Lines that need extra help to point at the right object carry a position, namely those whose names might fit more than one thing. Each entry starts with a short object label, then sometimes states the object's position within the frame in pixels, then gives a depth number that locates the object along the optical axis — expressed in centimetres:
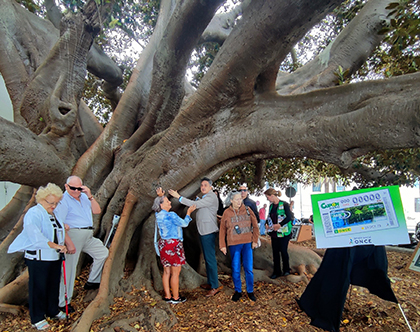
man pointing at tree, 358
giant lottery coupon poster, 252
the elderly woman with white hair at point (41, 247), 267
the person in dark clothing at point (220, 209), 466
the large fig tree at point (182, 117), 275
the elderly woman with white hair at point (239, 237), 339
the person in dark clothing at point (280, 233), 419
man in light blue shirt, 309
